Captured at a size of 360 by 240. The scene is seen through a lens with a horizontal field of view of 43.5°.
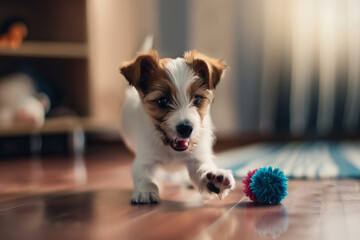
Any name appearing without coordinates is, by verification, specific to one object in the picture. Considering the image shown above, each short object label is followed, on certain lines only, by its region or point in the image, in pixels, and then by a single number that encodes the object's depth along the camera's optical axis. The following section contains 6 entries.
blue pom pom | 1.29
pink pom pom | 1.33
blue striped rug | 1.87
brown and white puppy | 1.32
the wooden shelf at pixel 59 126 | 2.77
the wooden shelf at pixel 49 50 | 2.88
